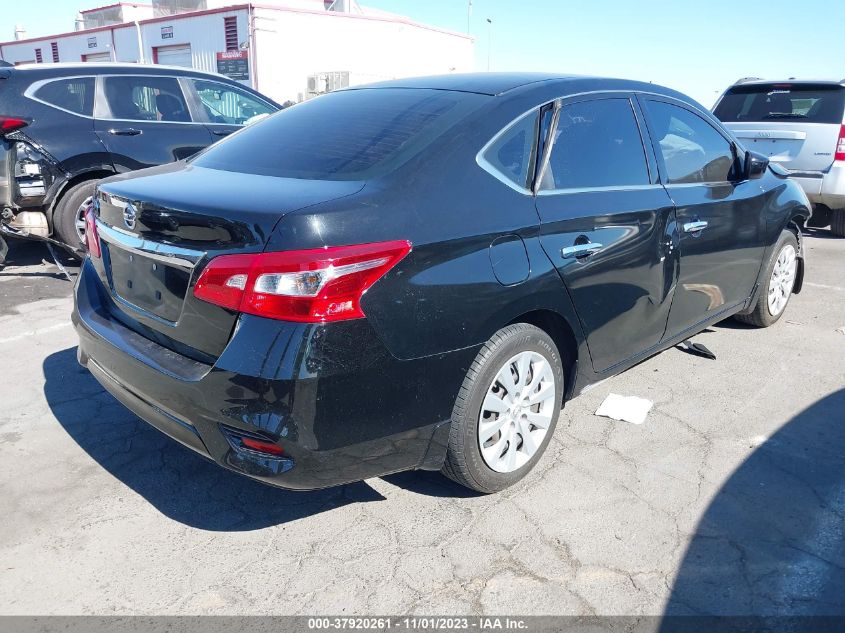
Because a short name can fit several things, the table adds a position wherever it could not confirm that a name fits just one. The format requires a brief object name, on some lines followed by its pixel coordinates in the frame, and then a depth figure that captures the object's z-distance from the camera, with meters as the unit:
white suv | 8.07
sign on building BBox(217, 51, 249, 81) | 30.17
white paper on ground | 3.87
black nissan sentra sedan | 2.31
